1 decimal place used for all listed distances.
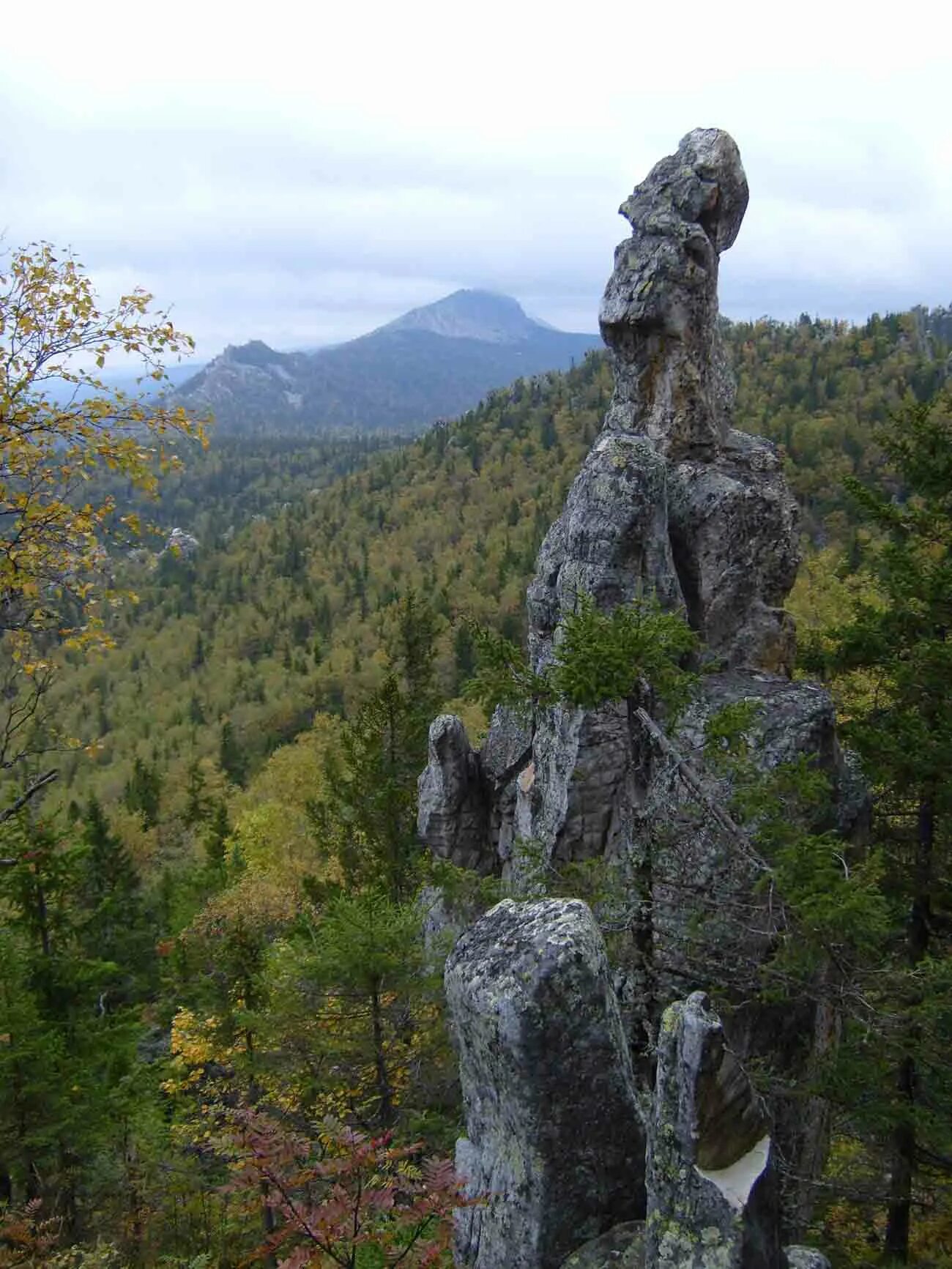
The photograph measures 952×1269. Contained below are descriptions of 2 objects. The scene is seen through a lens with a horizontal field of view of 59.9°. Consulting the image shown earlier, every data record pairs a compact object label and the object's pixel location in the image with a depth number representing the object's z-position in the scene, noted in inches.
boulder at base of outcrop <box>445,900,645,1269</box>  232.7
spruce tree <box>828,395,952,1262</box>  373.4
